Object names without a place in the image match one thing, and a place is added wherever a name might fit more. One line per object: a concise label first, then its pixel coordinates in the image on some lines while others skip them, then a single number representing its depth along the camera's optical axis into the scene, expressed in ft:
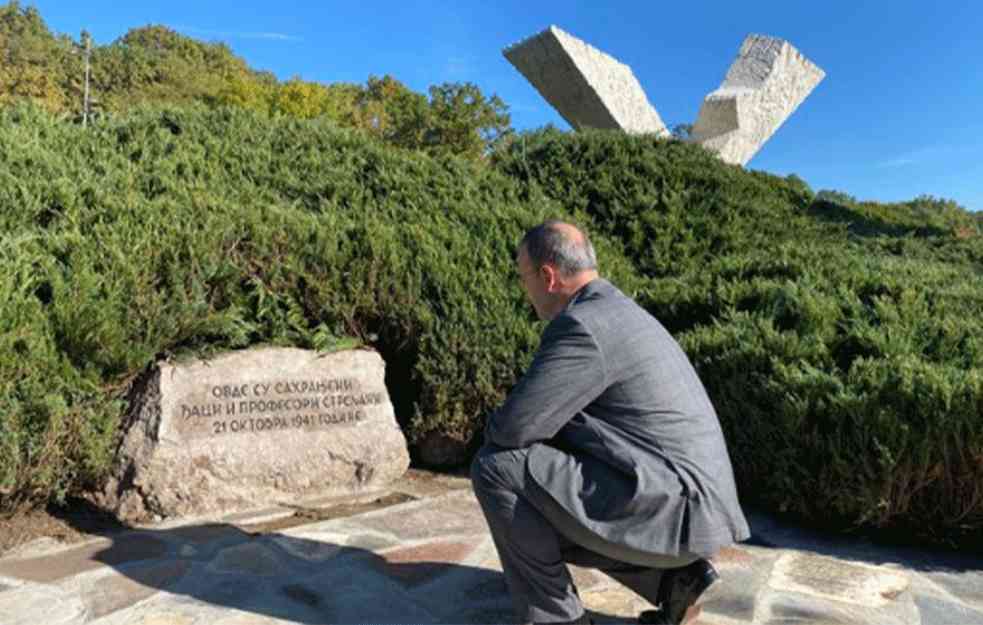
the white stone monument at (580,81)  40.93
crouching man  7.38
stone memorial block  12.22
